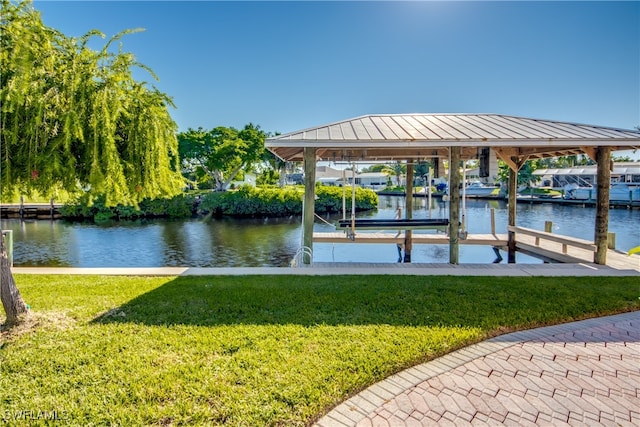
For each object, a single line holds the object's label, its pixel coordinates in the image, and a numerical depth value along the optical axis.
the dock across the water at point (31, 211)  27.53
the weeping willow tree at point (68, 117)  3.61
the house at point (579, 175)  41.65
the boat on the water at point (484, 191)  43.44
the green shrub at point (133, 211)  26.53
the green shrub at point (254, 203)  28.61
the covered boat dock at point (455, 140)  7.16
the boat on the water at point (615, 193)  30.86
